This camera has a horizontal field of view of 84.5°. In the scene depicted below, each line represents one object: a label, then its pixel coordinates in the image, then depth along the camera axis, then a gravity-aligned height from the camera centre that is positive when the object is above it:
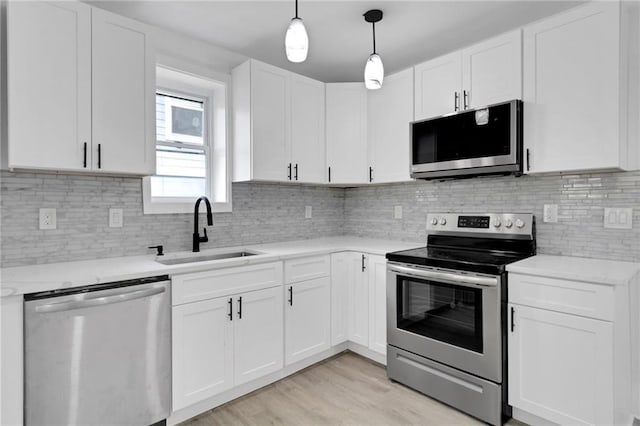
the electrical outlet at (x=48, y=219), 2.05 -0.04
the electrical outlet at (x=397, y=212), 3.29 +0.00
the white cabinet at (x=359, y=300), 2.69 -0.70
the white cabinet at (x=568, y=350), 1.72 -0.72
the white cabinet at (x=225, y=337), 2.02 -0.79
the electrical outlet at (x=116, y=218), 2.29 -0.04
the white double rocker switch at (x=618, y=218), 2.07 -0.04
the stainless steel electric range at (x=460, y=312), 2.02 -0.65
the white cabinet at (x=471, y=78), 2.27 +0.94
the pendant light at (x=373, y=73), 2.08 +0.82
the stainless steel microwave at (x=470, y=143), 2.22 +0.47
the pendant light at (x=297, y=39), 1.67 +0.82
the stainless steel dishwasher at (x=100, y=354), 1.59 -0.70
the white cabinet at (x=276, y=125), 2.70 +0.70
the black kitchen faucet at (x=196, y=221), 2.49 -0.07
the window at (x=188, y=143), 2.64 +0.54
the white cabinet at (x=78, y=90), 1.74 +0.66
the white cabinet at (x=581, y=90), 1.91 +0.70
